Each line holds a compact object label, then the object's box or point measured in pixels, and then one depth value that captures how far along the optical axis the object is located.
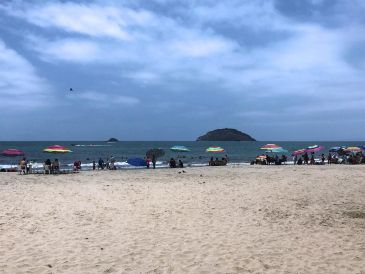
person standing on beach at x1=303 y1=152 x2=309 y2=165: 42.58
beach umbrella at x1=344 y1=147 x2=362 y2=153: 45.16
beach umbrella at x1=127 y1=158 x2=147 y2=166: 36.09
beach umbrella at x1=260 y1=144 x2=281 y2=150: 43.72
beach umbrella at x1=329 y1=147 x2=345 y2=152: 48.00
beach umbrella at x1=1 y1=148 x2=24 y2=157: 34.16
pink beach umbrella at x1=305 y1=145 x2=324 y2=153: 42.53
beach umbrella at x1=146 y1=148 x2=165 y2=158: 39.22
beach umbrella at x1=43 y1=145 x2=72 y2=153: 34.86
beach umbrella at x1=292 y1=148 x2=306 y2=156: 41.85
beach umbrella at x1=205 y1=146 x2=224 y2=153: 45.79
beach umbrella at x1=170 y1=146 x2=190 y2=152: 44.31
